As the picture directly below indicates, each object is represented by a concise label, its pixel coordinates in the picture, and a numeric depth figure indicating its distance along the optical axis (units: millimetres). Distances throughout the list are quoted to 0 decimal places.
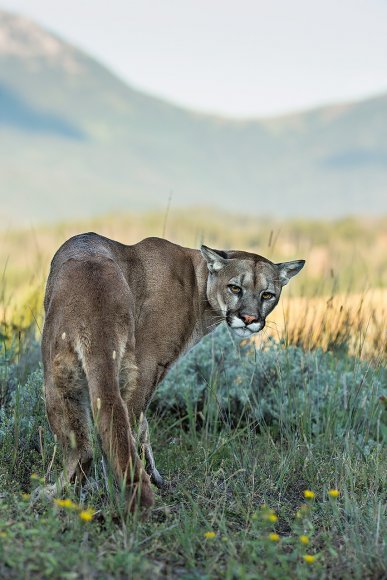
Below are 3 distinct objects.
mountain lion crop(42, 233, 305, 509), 9102
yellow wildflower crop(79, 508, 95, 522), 8070
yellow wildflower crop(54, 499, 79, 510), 8227
